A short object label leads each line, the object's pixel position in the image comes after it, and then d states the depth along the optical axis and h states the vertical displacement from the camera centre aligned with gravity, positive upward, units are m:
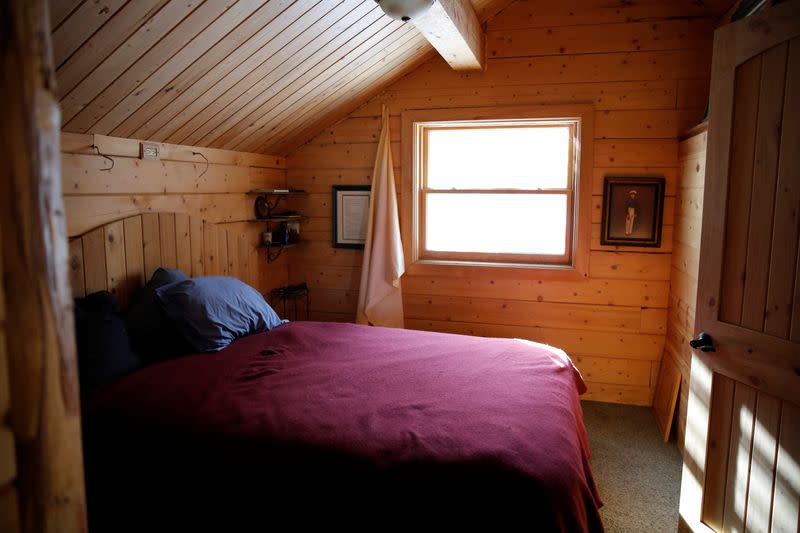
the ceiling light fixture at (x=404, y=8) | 2.11 +0.82
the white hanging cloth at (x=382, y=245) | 3.68 -0.23
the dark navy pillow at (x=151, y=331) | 2.35 -0.54
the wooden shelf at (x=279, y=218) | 3.62 -0.05
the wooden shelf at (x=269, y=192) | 3.48 +0.13
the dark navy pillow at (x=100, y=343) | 1.99 -0.51
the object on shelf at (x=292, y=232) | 3.83 -0.15
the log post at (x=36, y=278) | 0.73 -0.10
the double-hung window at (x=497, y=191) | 3.57 +0.15
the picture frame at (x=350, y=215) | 3.86 -0.02
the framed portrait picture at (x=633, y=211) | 3.28 +0.01
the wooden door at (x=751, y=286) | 1.54 -0.23
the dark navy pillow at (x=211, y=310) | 2.40 -0.47
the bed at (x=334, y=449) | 1.50 -0.73
